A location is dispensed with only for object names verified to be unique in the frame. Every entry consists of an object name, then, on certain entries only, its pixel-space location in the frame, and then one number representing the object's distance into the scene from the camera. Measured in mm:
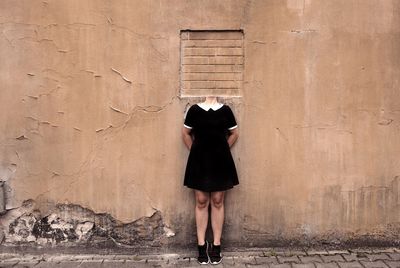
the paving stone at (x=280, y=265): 4582
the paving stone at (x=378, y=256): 4758
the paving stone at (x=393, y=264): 4546
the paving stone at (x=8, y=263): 4695
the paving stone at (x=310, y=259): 4695
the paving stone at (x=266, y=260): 4691
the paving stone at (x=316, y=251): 4898
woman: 4637
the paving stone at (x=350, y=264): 4562
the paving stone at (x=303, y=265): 4566
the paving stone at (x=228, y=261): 4641
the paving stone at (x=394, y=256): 4754
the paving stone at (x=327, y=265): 4562
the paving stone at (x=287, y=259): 4707
